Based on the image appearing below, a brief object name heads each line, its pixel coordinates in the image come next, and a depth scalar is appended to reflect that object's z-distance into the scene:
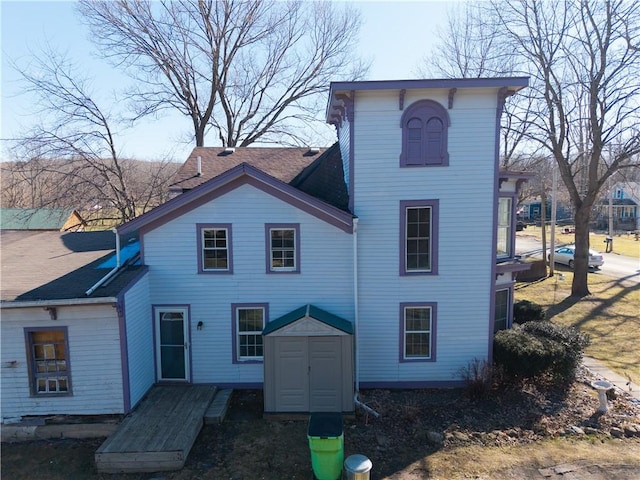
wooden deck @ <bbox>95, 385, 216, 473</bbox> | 7.89
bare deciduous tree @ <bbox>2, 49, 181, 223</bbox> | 21.83
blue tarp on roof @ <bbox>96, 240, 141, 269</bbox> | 11.38
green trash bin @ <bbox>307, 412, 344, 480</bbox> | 7.33
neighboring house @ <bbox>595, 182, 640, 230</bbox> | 61.31
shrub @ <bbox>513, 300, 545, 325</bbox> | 15.39
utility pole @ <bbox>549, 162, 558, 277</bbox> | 28.23
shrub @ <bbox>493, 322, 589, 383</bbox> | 11.06
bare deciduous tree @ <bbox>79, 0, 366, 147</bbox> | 25.69
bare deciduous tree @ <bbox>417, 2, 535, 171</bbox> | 22.66
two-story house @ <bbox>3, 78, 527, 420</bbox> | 10.78
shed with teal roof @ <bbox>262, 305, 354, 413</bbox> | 9.98
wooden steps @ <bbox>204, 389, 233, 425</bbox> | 9.62
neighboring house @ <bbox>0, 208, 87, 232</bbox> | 23.12
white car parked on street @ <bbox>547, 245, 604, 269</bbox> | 30.64
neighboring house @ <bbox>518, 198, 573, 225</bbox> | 77.04
